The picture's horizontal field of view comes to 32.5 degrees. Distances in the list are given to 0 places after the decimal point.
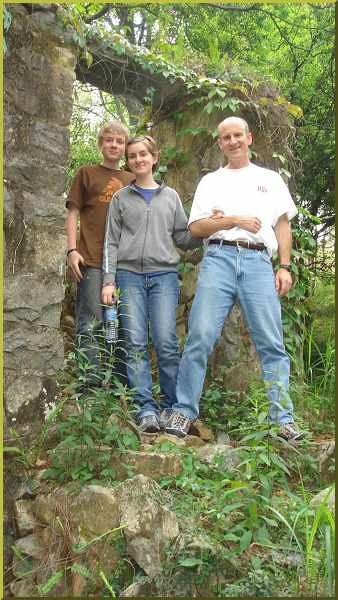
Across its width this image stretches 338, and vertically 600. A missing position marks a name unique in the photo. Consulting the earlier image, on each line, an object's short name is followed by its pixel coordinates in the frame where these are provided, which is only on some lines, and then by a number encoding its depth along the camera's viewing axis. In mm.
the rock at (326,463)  3179
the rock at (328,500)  2588
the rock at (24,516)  2924
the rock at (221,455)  2975
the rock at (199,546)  2424
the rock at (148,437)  3224
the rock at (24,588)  2660
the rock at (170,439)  3156
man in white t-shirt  3307
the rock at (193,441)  3396
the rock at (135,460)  2951
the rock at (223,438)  3758
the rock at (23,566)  2734
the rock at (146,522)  2488
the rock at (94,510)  2676
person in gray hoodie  3477
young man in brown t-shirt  3691
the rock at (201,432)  3689
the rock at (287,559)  2395
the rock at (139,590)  2416
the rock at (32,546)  2793
